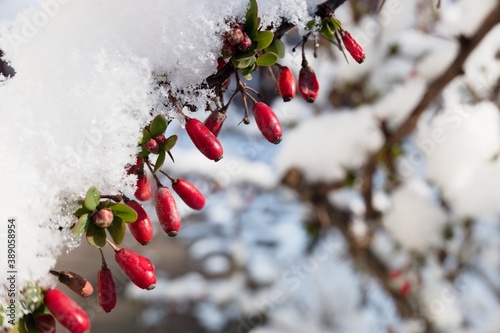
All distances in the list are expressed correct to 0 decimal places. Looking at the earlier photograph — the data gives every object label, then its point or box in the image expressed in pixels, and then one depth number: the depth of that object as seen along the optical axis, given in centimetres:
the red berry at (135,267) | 24
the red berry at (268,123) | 24
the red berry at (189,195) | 25
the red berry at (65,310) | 23
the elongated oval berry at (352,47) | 25
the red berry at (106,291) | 24
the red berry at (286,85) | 25
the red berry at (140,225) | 24
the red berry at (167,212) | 24
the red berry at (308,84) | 25
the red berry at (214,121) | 24
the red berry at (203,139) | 24
